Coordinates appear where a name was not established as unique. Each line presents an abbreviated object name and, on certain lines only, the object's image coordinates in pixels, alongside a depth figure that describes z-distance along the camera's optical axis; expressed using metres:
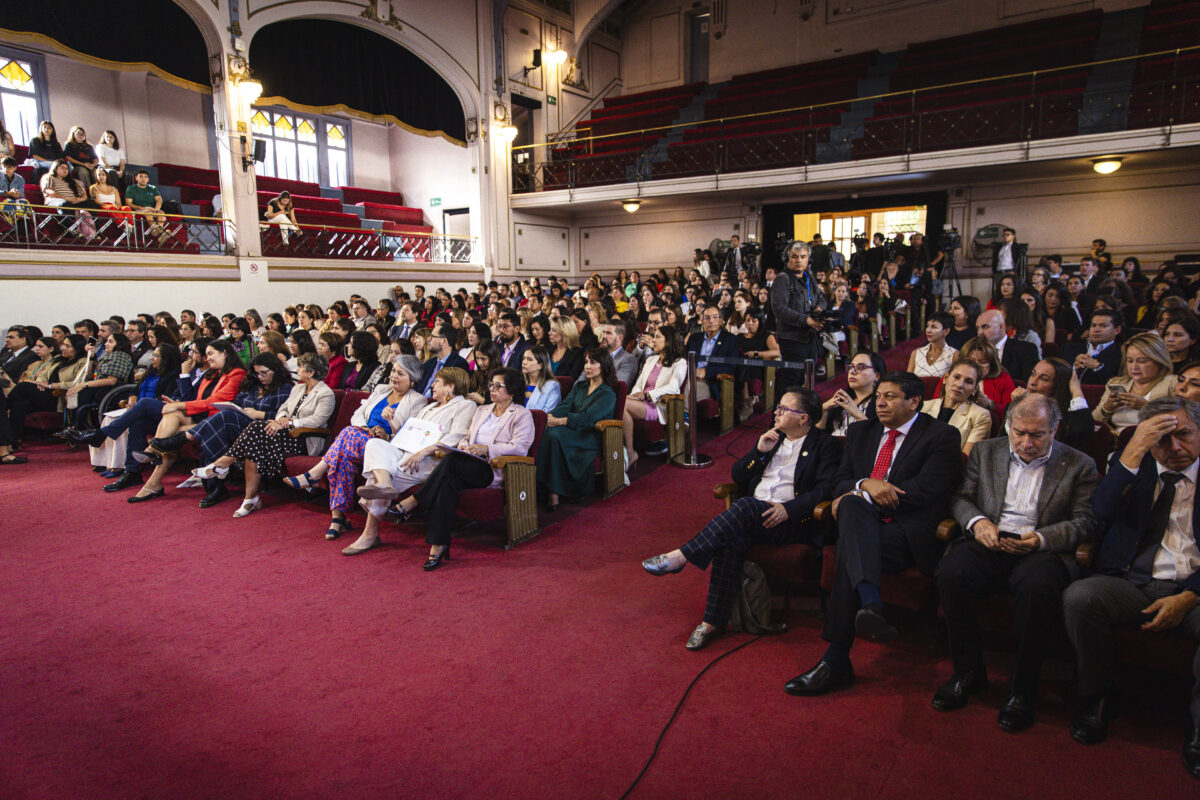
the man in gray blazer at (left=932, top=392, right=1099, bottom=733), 2.14
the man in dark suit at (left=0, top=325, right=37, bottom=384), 6.58
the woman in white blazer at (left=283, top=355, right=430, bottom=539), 3.97
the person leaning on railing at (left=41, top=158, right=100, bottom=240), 7.88
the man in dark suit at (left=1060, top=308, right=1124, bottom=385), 3.90
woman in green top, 4.20
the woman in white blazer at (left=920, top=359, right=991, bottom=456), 2.96
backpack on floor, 2.75
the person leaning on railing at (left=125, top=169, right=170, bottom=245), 8.66
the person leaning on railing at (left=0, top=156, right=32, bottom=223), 7.43
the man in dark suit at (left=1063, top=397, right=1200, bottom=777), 2.05
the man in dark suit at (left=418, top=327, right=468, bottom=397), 5.16
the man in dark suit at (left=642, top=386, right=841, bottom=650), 2.69
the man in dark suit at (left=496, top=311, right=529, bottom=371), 5.48
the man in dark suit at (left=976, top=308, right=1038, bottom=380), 4.05
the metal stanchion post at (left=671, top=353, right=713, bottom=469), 4.82
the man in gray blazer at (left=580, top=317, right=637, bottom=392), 5.18
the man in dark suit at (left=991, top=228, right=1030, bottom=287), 9.22
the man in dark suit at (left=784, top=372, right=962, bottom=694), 2.34
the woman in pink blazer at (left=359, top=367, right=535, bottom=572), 3.50
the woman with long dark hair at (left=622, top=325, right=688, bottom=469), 5.06
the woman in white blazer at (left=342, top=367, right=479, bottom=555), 3.70
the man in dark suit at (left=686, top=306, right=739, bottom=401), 5.60
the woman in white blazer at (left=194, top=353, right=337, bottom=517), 4.36
